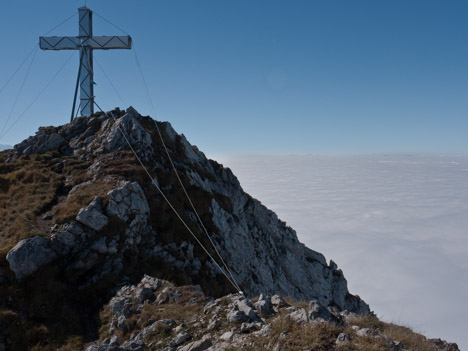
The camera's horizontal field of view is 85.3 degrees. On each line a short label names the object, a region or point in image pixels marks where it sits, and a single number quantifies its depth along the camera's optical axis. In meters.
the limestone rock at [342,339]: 6.18
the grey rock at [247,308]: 8.14
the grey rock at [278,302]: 8.86
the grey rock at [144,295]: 11.07
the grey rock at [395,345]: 6.10
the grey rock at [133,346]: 8.09
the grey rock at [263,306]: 8.41
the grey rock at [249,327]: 7.60
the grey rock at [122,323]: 9.75
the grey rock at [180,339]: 7.97
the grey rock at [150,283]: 12.02
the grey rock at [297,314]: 7.34
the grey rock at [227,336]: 7.40
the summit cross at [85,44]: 25.44
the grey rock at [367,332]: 6.56
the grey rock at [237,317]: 8.12
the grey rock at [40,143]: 23.38
